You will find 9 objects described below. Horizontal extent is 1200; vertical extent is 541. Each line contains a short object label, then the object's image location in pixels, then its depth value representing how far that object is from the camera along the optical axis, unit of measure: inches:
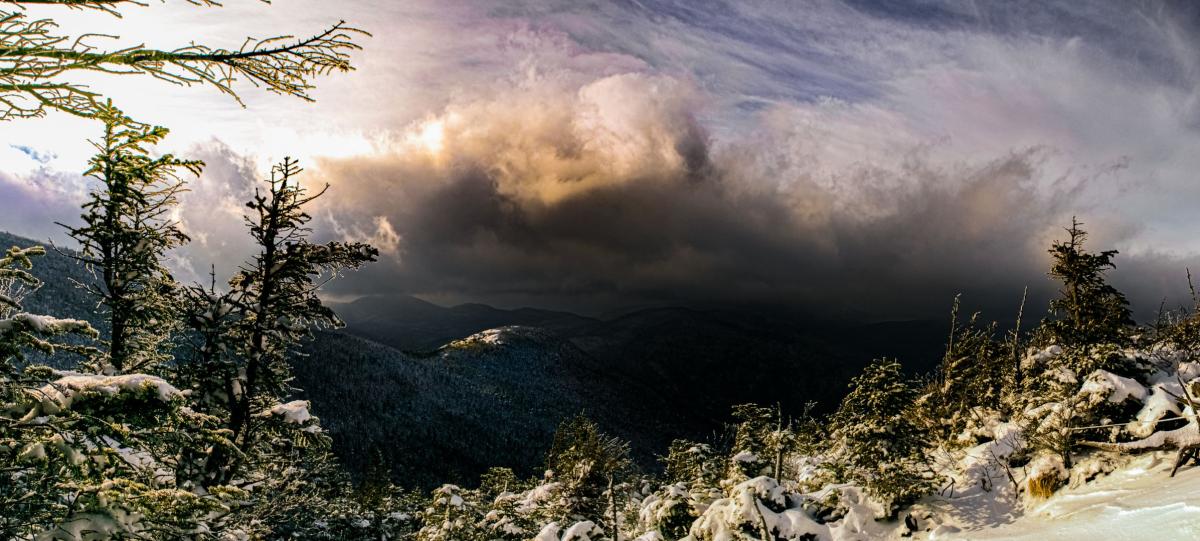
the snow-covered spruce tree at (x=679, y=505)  614.2
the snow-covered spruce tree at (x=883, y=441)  516.4
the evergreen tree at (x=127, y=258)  422.9
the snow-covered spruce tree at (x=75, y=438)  196.5
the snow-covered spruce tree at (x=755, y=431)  859.4
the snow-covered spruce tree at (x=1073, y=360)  469.4
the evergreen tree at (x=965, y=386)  706.8
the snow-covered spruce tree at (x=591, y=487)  691.4
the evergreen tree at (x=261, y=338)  372.8
